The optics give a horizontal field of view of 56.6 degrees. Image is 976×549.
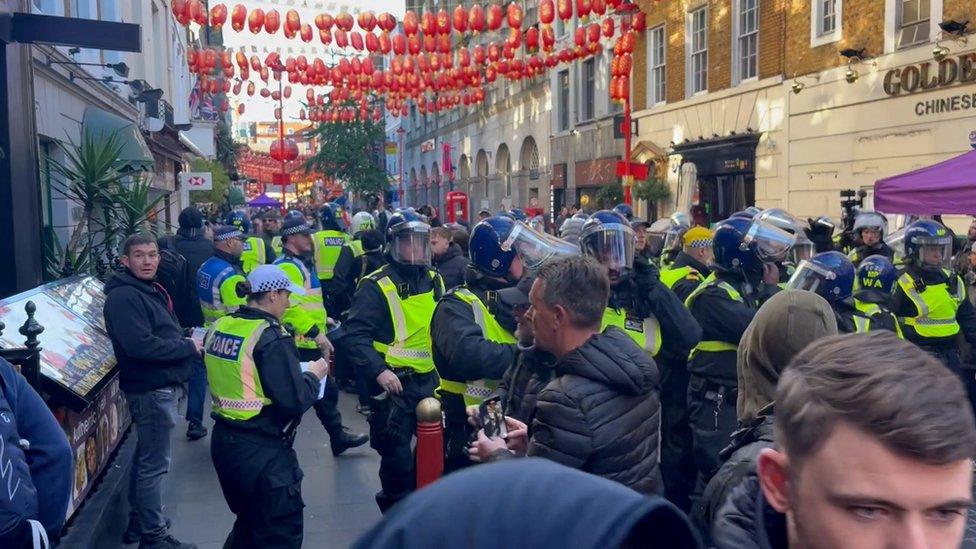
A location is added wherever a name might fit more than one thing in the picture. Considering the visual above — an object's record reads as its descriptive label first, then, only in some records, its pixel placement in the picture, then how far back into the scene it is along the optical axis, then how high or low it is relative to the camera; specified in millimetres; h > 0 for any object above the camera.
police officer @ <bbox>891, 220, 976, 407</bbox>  6902 -806
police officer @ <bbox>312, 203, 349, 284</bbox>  11344 -546
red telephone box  26578 -23
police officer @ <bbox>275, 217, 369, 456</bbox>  7438 -1019
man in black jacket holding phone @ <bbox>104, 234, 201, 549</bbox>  5336 -938
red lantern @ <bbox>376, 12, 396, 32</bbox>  17594 +3558
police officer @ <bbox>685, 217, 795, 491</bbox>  4699 -641
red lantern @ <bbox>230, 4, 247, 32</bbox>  16953 +3560
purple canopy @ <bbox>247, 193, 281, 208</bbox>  34969 +163
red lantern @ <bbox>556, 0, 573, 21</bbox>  15711 +3318
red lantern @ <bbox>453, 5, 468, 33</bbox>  17062 +3478
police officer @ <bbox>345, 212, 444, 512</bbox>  5312 -844
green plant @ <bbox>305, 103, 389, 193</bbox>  40469 +2343
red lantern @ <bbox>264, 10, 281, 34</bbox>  17672 +3591
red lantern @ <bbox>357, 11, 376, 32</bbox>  17562 +3594
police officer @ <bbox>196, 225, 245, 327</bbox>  7453 -596
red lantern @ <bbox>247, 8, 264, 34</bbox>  17453 +3604
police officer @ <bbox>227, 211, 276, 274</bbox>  10023 -525
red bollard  4188 -1080
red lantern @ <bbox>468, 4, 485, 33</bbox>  16688 +3424
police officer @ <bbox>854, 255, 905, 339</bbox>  6177 -577
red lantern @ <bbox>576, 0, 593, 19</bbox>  15227 +3230
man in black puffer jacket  2906 -633
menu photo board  4707 -787
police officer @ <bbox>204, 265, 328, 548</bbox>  4387 -1023
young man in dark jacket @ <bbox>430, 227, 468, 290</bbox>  8188 -520
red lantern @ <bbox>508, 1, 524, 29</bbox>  17453 +3578
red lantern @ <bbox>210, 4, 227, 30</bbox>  16156 +3436
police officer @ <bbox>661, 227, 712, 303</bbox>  6770 -543
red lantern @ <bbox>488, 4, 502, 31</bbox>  17422 +3561
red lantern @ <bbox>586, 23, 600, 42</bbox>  18781 +3482
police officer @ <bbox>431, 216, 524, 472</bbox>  4336 -631
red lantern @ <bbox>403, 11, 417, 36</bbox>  16859 +3392
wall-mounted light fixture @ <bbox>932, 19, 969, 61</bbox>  12625 +2254
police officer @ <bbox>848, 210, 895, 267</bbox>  8727 -410
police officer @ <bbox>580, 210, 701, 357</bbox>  4832 -590
